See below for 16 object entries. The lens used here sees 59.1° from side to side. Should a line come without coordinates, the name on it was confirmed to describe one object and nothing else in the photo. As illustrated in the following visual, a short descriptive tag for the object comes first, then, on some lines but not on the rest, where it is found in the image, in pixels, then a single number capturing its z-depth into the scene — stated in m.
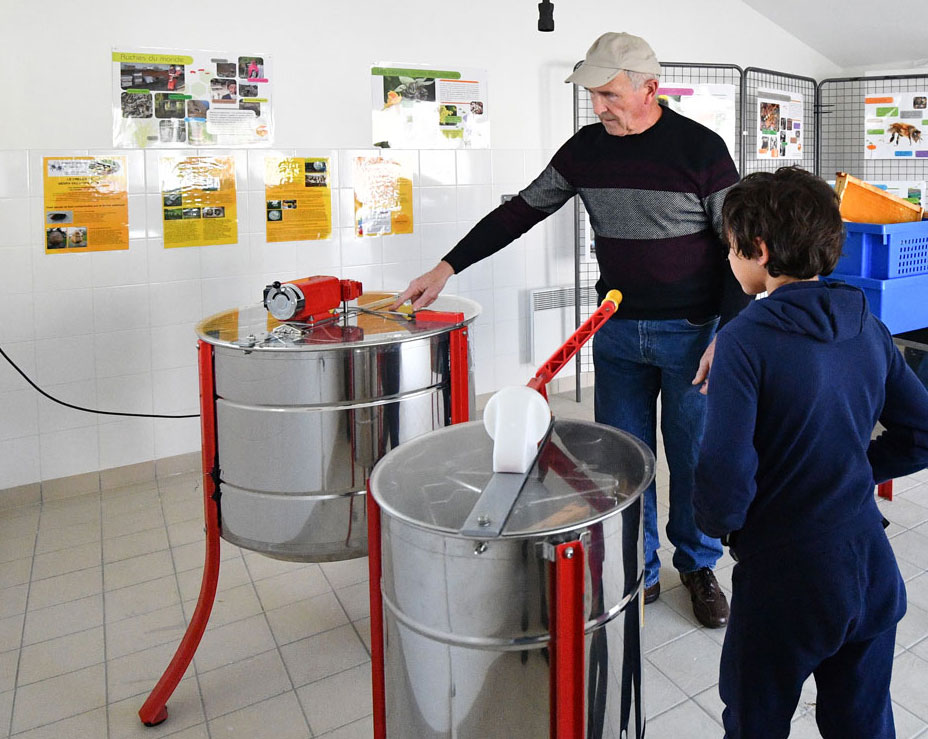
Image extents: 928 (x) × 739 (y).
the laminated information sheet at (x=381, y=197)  3.54
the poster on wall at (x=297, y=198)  3.33
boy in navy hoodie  1.12
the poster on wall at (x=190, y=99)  3.01
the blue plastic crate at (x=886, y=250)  2.29
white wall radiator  4.12
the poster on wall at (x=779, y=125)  4.55
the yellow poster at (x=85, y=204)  2.92
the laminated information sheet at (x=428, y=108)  3.54
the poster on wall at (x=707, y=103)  4.12
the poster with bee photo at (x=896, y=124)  4.68
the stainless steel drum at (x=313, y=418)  1.66
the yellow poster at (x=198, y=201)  3.12
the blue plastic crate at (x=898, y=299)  2.32
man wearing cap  1.93
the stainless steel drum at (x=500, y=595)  1.03
